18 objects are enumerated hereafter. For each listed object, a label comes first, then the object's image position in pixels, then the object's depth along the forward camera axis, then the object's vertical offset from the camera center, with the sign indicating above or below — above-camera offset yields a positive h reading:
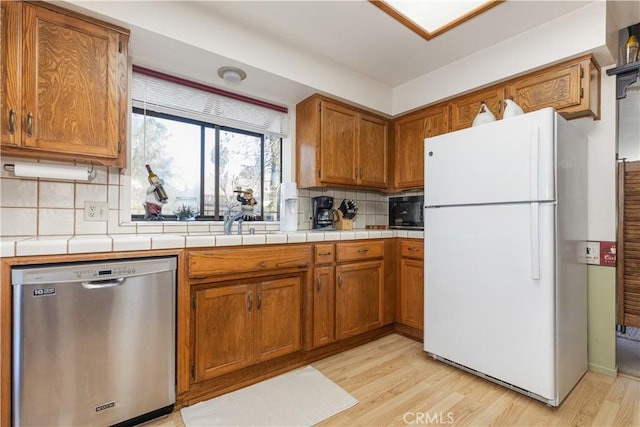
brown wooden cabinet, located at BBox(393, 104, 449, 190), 2.79 +0.76
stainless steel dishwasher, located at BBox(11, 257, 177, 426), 1.27 -0.59
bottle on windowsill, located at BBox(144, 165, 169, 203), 2.10 +0.20
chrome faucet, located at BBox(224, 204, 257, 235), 2.15 -0.02
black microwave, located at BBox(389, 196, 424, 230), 3.08 +0.04
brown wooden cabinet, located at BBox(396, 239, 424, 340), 2.57 -0.64
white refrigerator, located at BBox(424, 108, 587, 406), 1.66 -0.23
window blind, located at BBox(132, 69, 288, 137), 2.11 +0.85
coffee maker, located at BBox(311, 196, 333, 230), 2.83 +0.03
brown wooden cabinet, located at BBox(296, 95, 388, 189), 2.62 +0.64
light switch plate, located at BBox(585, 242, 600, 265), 2.09 -0.25
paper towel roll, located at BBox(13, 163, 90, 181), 1.56 +0.23
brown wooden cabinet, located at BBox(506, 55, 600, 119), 1.96 +0.87
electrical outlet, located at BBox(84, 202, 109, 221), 1.83 +0.02
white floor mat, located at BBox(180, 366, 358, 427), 1.58 -1.07
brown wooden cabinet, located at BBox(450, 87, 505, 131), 2.38 +0.92
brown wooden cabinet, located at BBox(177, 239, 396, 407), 1.73 -0.63
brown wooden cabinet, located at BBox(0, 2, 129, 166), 1.44 +0.66
